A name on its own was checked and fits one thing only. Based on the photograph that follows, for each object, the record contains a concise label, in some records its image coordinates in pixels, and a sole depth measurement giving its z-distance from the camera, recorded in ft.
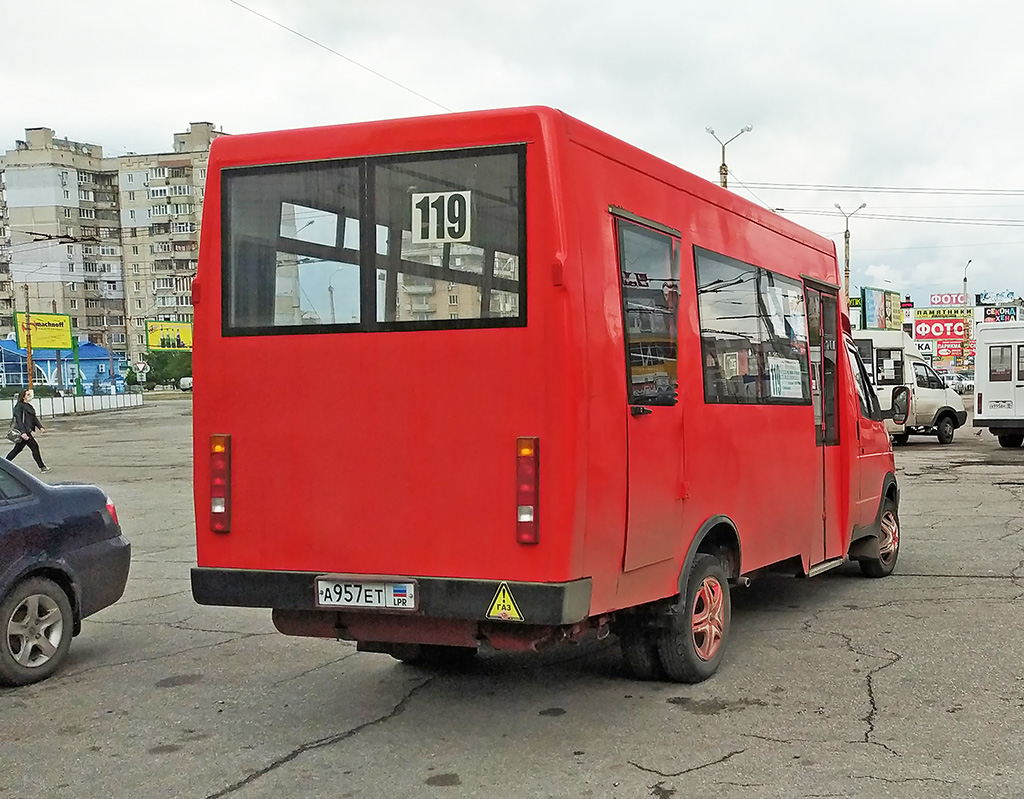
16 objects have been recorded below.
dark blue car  21.90
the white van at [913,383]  94.79
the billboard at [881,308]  279.28
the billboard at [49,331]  219.00
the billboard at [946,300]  426.10
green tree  317.01
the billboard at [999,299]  380.17
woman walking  82.99
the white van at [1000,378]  83.87
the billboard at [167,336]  293.23
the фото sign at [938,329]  319.47
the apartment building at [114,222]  352.08
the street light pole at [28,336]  189.98
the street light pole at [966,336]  343.96
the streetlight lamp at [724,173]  134.41
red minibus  16.76
